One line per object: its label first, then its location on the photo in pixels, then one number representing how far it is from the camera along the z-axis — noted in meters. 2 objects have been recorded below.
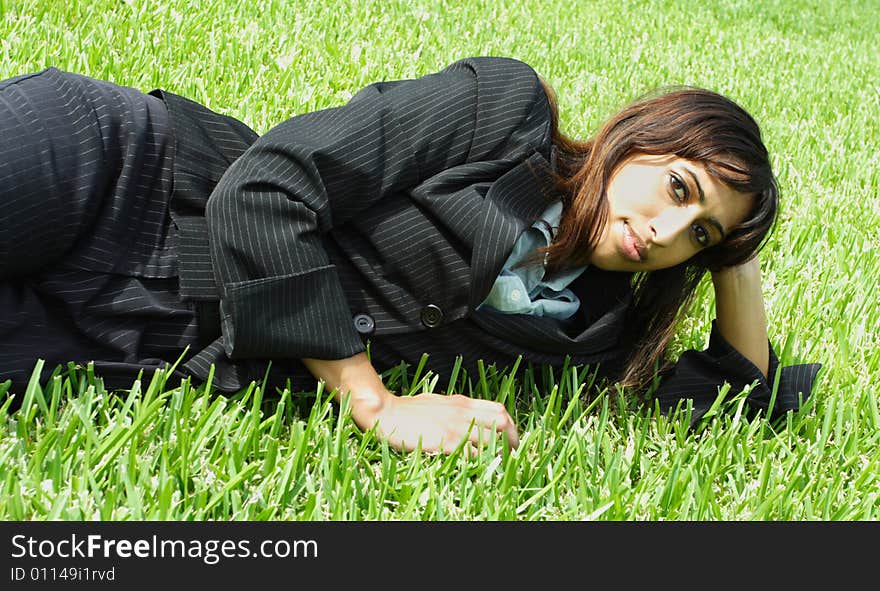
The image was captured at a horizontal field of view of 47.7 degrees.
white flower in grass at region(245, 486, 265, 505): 1.87
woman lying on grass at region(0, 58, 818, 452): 2.16
